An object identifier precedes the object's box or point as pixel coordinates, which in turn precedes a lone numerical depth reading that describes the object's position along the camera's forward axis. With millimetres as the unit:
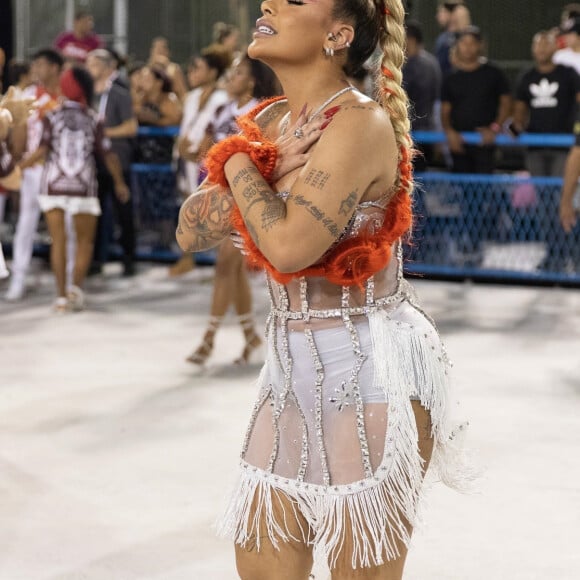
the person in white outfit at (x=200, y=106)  13884
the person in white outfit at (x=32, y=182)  13909
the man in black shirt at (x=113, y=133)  15593
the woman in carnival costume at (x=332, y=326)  3545
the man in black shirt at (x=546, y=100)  15172
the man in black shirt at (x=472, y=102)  15506
